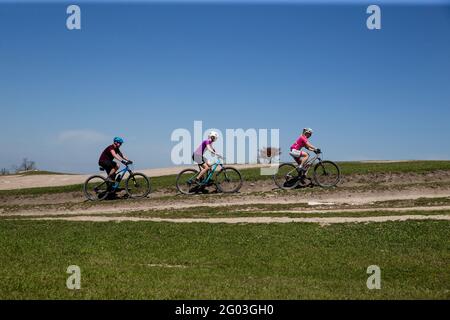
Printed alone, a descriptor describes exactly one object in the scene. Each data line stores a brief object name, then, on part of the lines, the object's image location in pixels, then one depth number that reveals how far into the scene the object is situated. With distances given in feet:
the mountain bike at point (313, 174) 83.82
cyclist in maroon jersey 78.23
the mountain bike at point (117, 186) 81.71
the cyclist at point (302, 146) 82.07
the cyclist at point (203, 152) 79.66
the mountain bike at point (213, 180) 82.89
